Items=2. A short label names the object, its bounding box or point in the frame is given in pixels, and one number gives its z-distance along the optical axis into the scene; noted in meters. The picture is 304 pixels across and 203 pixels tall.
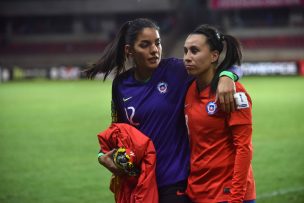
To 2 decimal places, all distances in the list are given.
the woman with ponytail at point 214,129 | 7.50
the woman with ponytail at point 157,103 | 8.45
